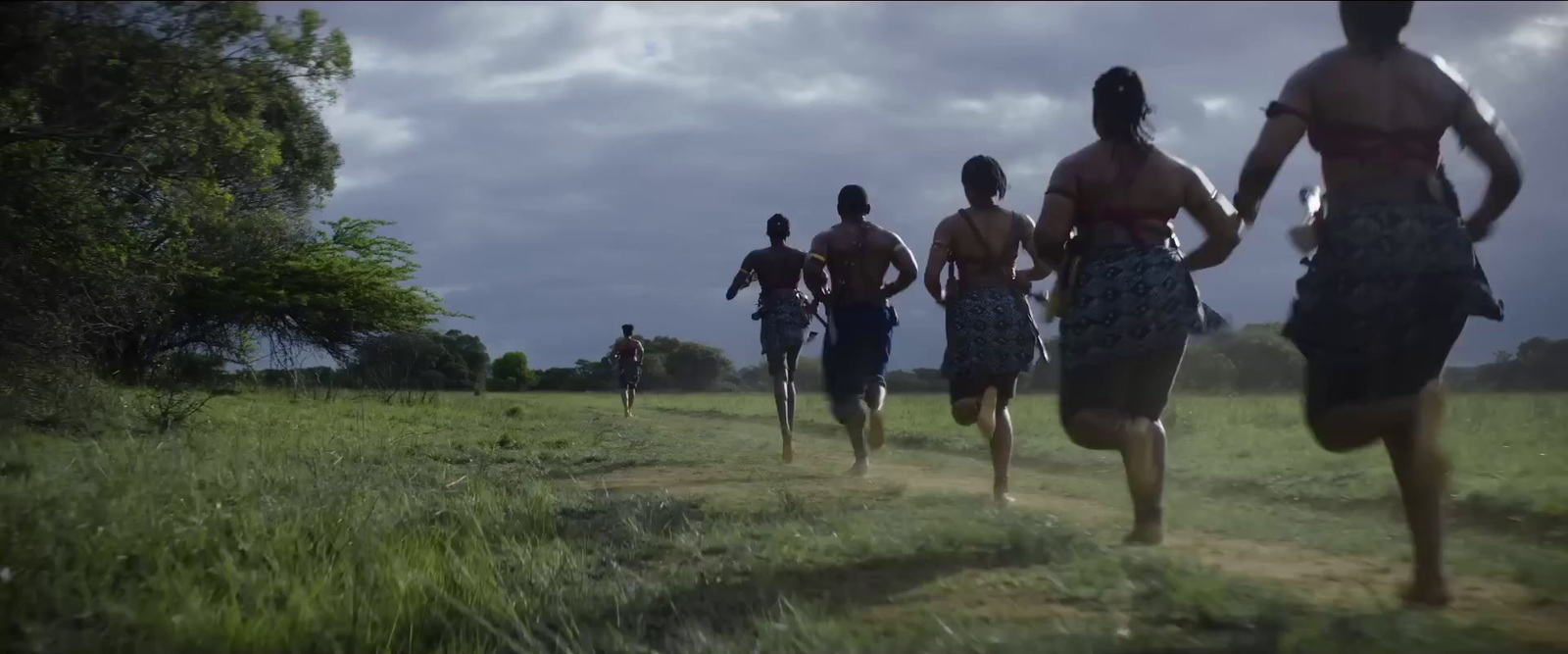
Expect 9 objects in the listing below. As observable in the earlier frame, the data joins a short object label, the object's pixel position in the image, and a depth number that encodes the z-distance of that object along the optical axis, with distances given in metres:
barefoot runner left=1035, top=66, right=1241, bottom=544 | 4.36
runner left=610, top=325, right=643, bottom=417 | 23.47
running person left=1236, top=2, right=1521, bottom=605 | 3.49
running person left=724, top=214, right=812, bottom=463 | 9.26
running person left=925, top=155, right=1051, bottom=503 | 6.37
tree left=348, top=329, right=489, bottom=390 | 22.77
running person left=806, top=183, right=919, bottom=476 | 8.10
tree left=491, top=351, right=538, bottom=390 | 57.28
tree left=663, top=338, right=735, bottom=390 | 48.97
